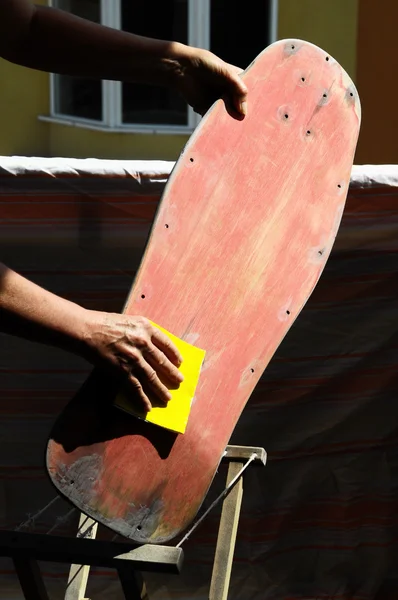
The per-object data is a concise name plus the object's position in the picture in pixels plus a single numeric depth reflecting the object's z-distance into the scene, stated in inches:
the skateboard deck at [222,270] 74.8
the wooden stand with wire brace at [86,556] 72.5
